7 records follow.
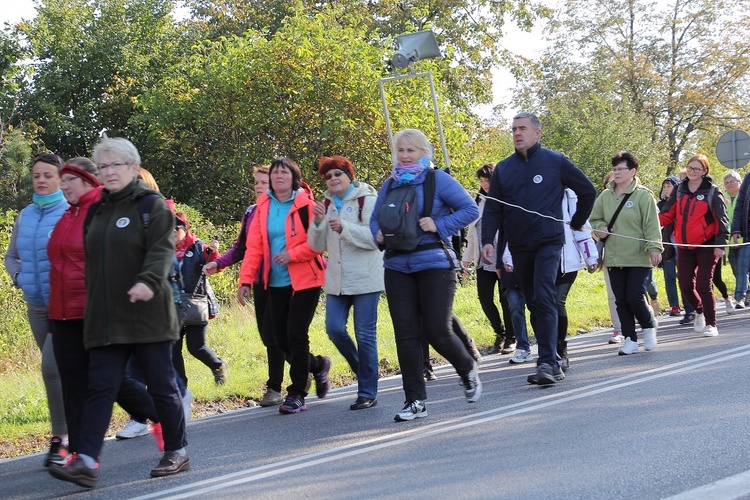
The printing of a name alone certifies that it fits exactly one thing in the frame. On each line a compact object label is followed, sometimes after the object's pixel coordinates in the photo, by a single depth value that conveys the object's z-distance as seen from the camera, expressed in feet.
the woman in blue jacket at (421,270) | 46.88
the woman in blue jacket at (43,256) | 44.86
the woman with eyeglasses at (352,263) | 52.85
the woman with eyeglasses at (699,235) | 75.25
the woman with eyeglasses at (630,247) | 66.18
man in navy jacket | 54.80
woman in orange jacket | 53.78
